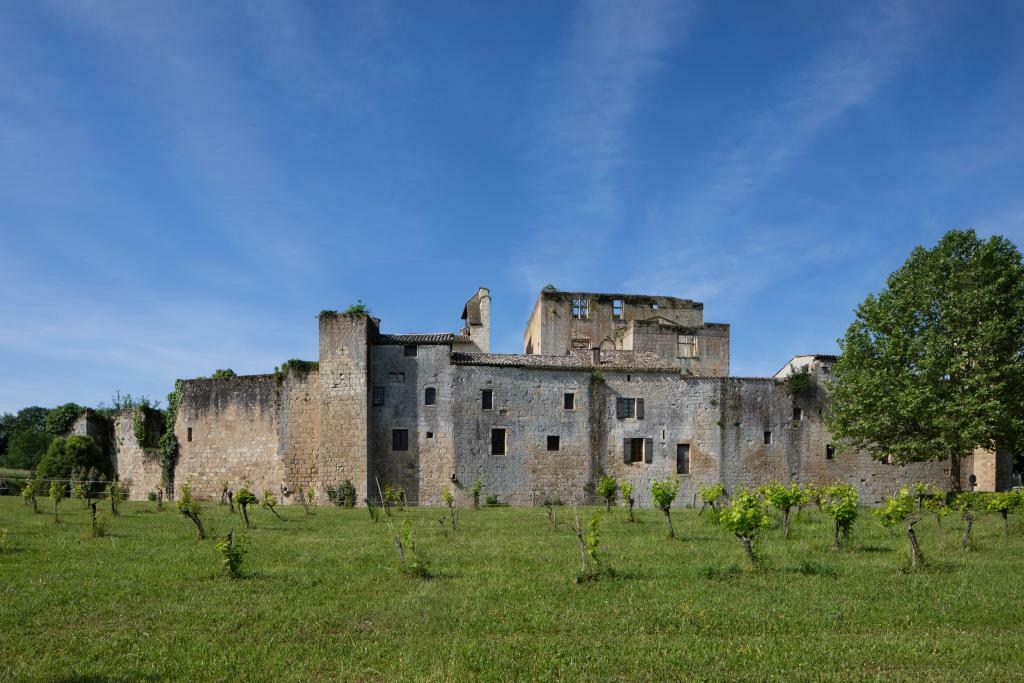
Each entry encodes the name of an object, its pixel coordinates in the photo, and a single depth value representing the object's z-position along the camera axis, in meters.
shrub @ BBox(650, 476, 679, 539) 20.44
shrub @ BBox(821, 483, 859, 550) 16.47
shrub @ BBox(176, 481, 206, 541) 18.16
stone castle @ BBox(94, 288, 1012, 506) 35.12
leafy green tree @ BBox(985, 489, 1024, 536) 18.62
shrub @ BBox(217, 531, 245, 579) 12.99
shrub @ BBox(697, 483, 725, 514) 21.81
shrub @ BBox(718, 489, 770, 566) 13.93
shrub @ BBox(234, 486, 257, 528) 21.50
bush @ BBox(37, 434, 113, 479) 38.22
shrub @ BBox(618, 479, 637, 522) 24.52
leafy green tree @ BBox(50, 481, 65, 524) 23.13
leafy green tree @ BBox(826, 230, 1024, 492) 26.72
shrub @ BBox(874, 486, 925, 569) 16.25
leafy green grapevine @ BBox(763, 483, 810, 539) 18.81
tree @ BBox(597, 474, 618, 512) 27.47
